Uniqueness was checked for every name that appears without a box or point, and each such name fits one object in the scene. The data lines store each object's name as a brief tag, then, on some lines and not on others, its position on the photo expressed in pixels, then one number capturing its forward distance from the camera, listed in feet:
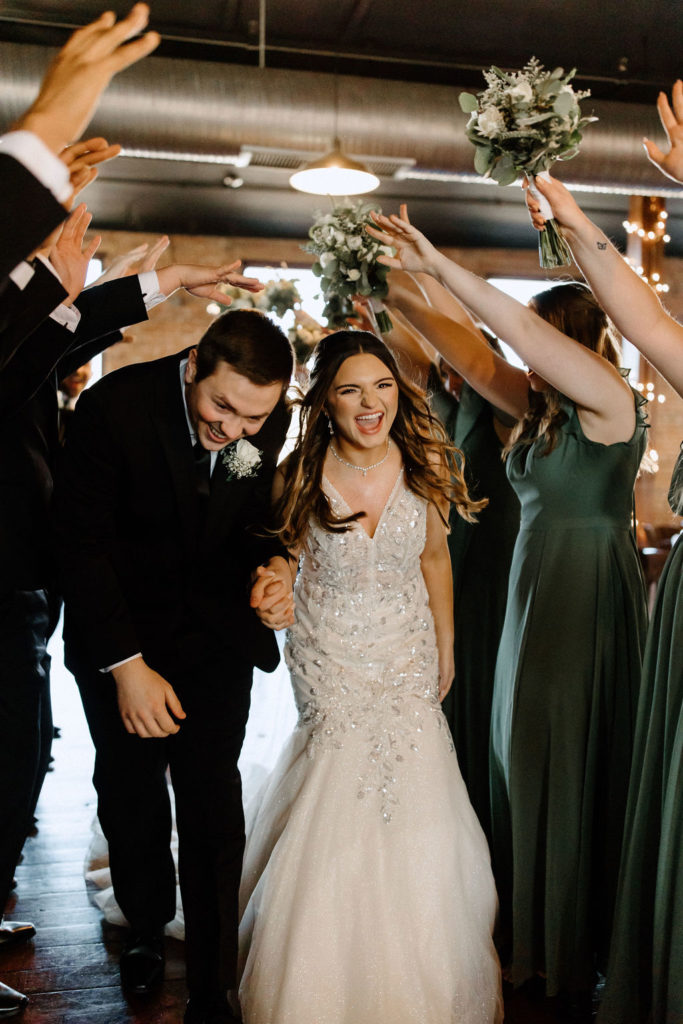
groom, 7.66
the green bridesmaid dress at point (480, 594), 11.44
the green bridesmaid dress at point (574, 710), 8.65
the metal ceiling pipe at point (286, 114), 18.13
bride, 7.55
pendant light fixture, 17.60
